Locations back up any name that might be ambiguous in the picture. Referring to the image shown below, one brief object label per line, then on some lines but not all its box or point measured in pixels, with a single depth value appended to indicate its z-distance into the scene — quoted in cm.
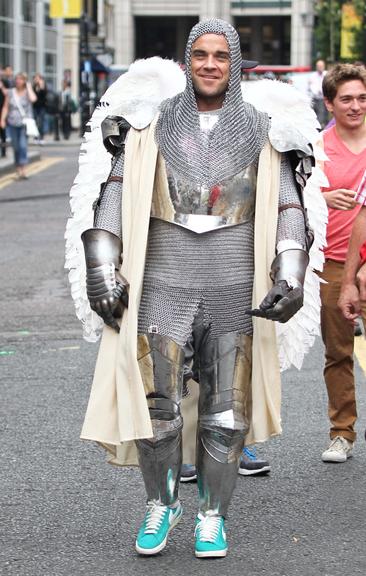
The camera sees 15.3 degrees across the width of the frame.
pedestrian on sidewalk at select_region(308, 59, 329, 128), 3225
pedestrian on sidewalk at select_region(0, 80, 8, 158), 2367
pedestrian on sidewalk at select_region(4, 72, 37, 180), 2262
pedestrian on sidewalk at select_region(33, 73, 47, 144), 3725
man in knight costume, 476
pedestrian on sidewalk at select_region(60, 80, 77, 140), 3928
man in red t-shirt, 622
